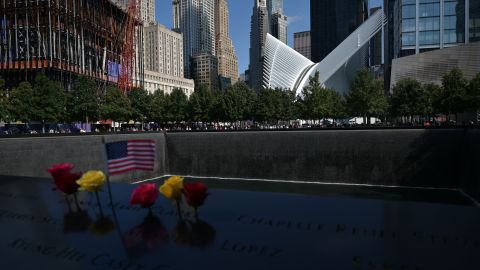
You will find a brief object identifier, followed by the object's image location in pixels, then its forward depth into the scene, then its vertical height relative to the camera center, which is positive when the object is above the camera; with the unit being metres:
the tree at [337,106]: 66.28 +2.66
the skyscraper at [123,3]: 123.16 +38.61
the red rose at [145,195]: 4.12 -0.75
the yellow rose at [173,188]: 3.98 -0.65
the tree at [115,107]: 59.50 +2.70
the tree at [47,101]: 51.05 +3.11
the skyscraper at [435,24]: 85.69 +21.68
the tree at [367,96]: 56.44 +3.69
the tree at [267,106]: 66.50 +2.80
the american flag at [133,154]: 5.42 -0.43
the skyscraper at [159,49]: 190.88 +36.84
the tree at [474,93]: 44.59 +3.15
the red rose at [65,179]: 4.74 -0.66
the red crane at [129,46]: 109.26 +22.21
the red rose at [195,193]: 3.88 -0.69
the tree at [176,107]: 69.38 +2.88
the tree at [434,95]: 50.80 +3.38
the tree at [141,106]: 66.75 +3.03
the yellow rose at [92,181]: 4.36 -0.64
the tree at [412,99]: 52.88 +2.98
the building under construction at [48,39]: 77.62 +17.58
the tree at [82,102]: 55.48 +3.16
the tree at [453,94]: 47.56 +3.34
